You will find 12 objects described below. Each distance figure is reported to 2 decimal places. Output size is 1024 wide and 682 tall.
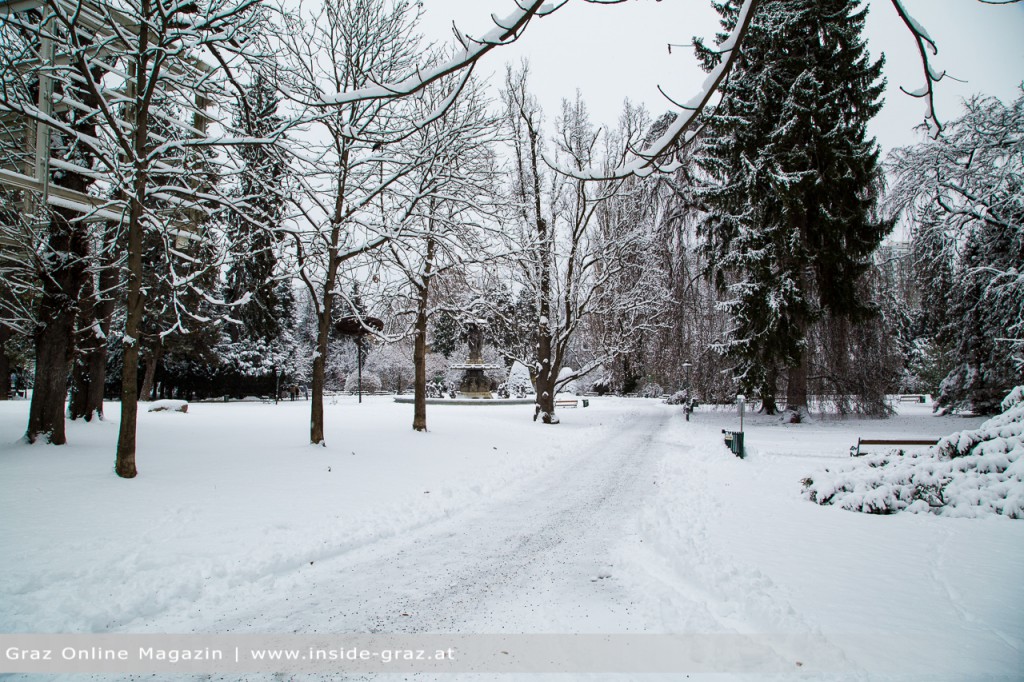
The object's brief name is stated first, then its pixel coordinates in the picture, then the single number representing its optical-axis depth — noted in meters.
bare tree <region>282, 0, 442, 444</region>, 9.46
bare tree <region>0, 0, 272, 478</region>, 6.16
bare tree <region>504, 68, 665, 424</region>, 18.66
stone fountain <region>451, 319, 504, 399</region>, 28.73
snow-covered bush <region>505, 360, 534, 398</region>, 37.22
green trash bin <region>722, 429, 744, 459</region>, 12.23
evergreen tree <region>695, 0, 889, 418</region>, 17.27
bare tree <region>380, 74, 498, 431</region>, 10.36
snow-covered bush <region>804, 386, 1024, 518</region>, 6.01
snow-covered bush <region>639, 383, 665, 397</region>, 50.47
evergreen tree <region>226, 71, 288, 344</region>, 8.20
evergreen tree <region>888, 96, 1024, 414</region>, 14.18
